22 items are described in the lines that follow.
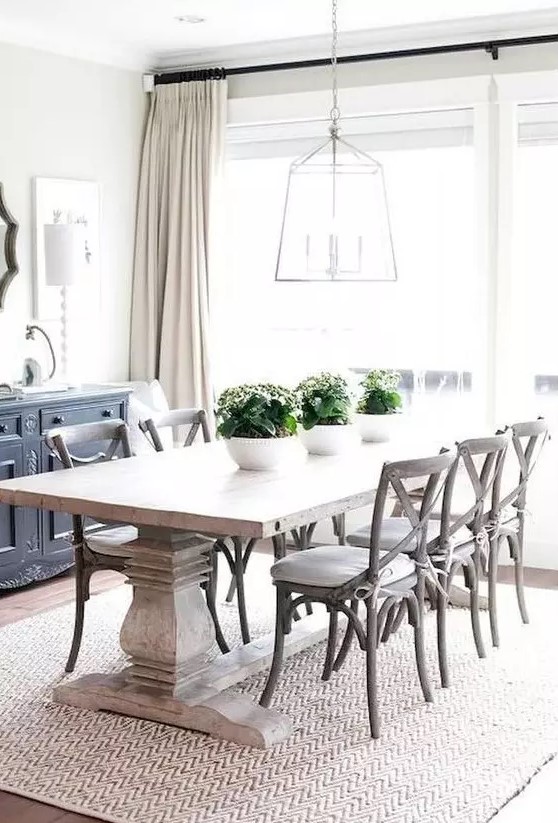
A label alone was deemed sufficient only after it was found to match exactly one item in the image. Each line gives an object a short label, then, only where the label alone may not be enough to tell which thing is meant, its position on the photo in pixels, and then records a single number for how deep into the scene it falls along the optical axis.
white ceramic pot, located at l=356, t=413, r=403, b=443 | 4.84
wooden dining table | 3.50
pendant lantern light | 4.07
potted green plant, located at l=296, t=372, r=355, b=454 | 4.44
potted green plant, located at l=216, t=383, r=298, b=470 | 4.07
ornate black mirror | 5.82
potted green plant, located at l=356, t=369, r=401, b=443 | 4.83
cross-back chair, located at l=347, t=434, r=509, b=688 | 4.05
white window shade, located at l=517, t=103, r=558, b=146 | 5.78
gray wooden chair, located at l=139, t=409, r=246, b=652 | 4.53
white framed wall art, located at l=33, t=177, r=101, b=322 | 6.00
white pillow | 5.91
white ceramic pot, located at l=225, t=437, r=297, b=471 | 4.09
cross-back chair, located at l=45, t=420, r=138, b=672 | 4.13
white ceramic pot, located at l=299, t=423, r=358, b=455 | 4.48
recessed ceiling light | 5.68
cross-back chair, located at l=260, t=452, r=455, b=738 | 3.64
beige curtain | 6.50
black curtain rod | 5.66
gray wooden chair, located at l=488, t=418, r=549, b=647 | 4.53
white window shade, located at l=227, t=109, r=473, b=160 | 6.01
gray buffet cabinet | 5.27
